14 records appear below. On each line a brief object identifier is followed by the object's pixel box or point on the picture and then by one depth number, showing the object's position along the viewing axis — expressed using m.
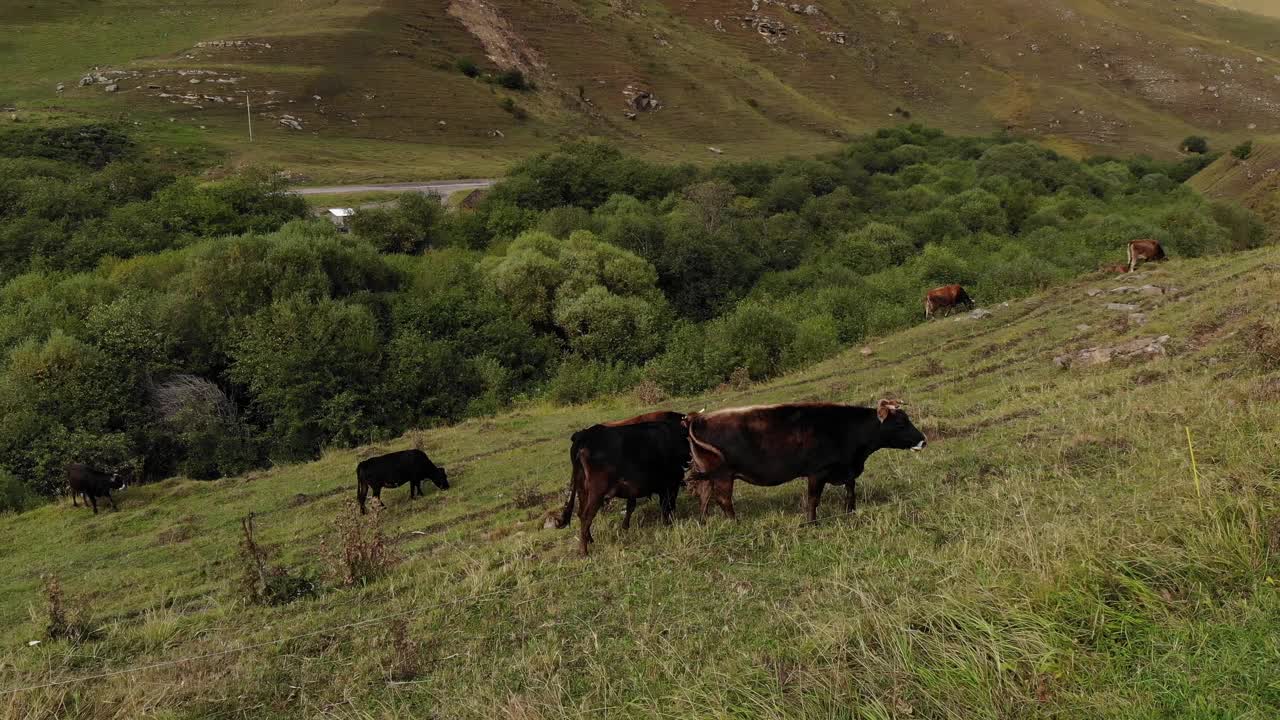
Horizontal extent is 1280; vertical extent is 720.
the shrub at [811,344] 28.95
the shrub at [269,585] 8.83
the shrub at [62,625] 8.05
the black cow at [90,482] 19.20
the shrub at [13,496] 21.92
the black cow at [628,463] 9.23
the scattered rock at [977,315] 25.33
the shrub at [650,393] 25.97
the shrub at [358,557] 9.01
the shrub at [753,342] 28.59
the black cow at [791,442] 8.76
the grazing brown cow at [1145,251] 26.95
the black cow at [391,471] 16.55
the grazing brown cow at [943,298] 31.08
